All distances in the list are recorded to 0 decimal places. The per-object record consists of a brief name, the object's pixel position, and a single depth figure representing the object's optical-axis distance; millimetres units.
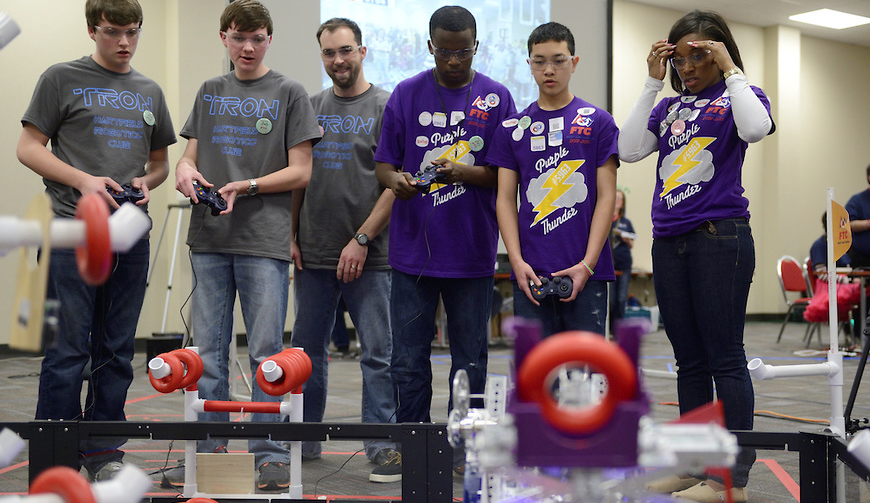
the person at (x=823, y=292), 6312
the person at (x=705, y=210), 1976
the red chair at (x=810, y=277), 7402
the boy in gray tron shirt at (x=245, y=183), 2402
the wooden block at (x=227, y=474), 1913
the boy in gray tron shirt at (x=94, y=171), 2258
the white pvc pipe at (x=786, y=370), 1859
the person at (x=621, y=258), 7707
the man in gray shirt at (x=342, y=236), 2656
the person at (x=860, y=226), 5359
